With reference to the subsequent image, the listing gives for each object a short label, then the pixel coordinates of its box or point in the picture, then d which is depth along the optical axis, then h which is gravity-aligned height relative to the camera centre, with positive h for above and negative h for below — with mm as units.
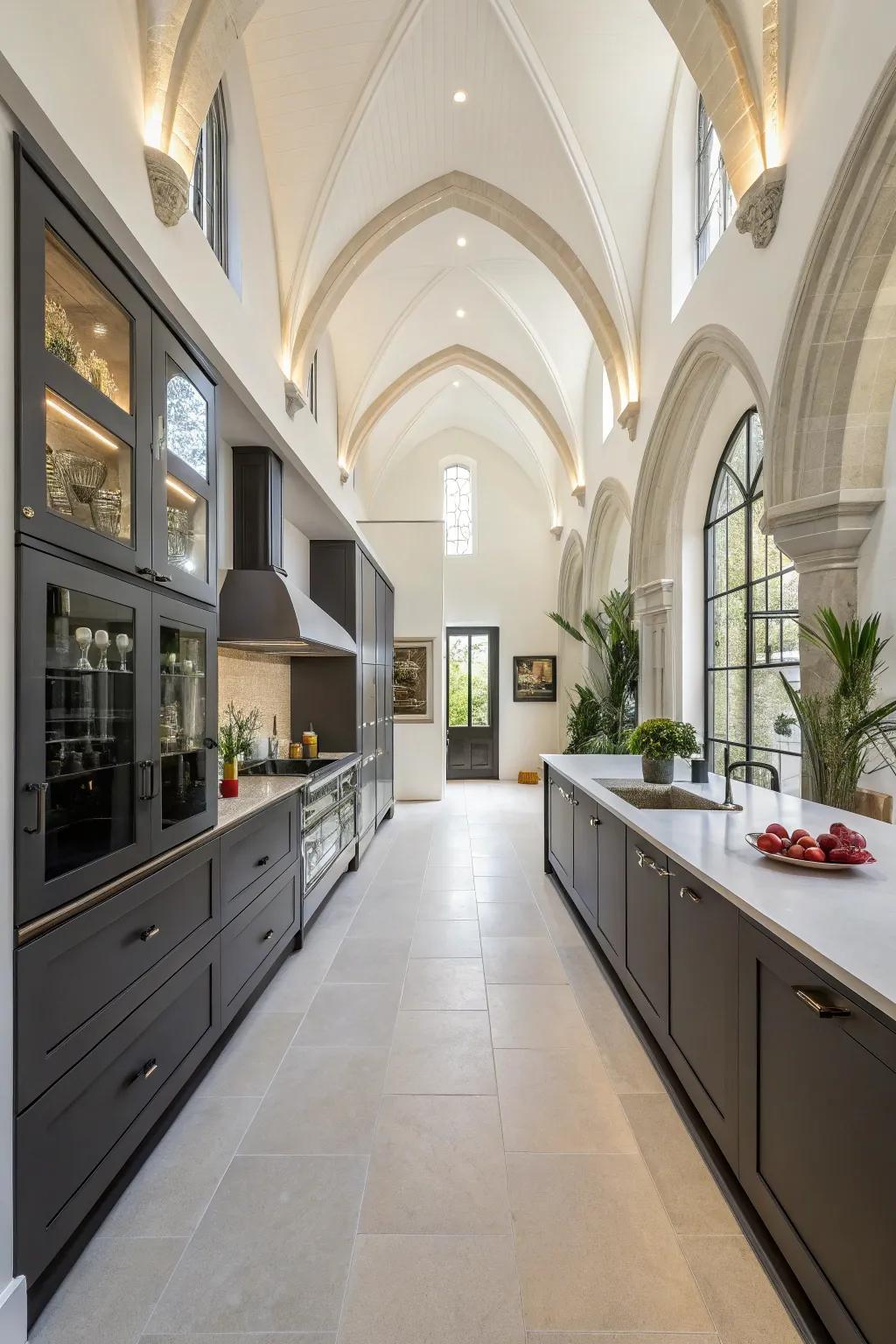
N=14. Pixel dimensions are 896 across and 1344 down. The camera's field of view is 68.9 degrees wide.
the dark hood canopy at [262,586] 3648 +547
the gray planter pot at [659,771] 3586 -486
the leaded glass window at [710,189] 4770 +3699
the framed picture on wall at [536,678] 11117 +75
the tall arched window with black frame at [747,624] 4848 +480
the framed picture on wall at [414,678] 9078 +58
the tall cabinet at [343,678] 5656 +35
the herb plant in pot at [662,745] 3557 -346
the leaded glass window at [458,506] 11430 +3116
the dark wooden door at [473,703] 11141 -347
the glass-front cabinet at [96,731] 1475 -137
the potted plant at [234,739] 3370 -361
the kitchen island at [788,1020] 1146 -794
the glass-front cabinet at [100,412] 1479 +754
